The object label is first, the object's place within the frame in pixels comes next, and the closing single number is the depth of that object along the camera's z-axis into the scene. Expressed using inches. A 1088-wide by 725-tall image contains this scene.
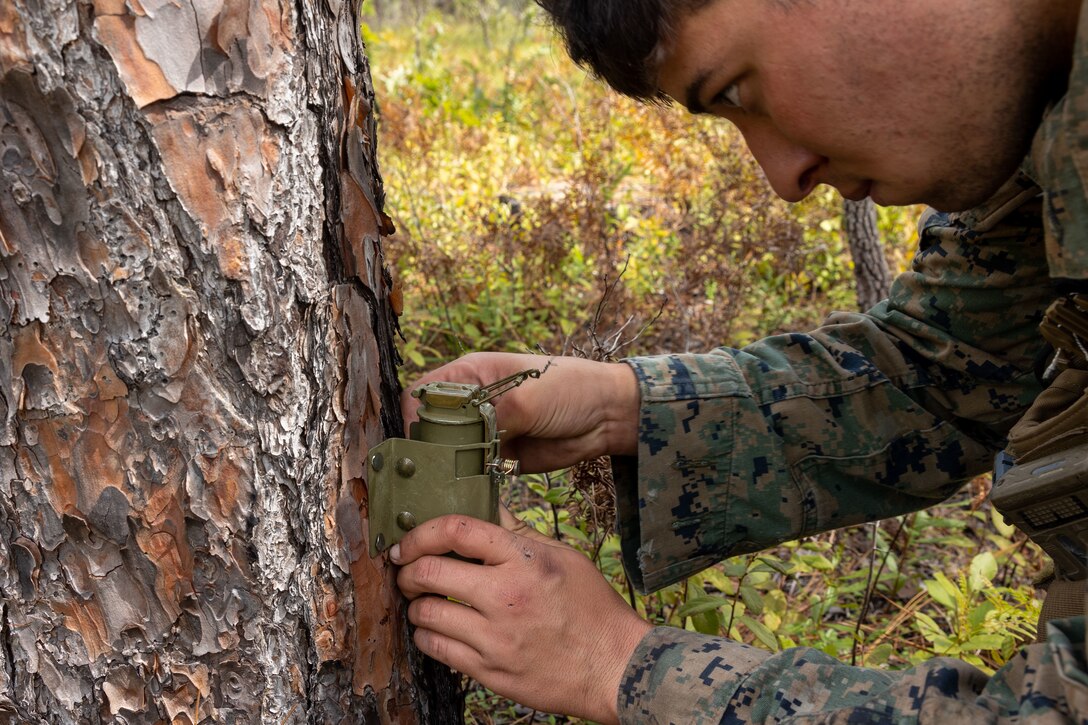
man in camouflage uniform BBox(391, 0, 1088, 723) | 29.8
